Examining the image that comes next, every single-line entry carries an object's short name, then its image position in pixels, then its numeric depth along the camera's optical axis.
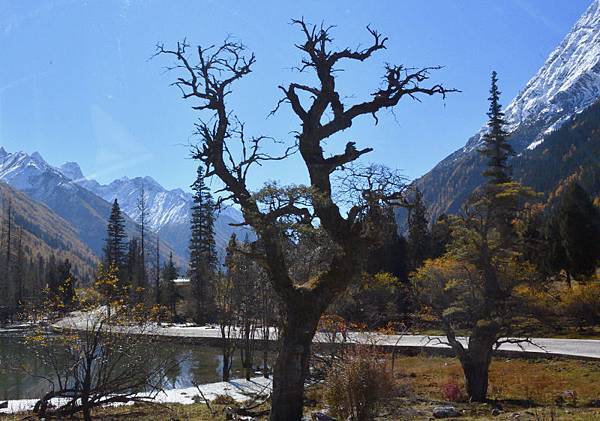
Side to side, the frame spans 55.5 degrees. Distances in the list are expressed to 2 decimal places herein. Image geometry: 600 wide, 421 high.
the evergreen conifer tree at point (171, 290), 65.73
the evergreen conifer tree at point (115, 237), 70.69
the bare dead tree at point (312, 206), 9.95
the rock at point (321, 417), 10.52
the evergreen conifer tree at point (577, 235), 40.34
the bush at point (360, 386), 9.95
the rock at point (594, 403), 13.49
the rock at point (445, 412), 11.54
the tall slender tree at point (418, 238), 55.38
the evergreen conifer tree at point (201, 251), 59.31
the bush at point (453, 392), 15.50
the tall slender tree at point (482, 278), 15.79
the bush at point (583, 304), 33.00
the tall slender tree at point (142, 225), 66.99
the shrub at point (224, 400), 16.00
